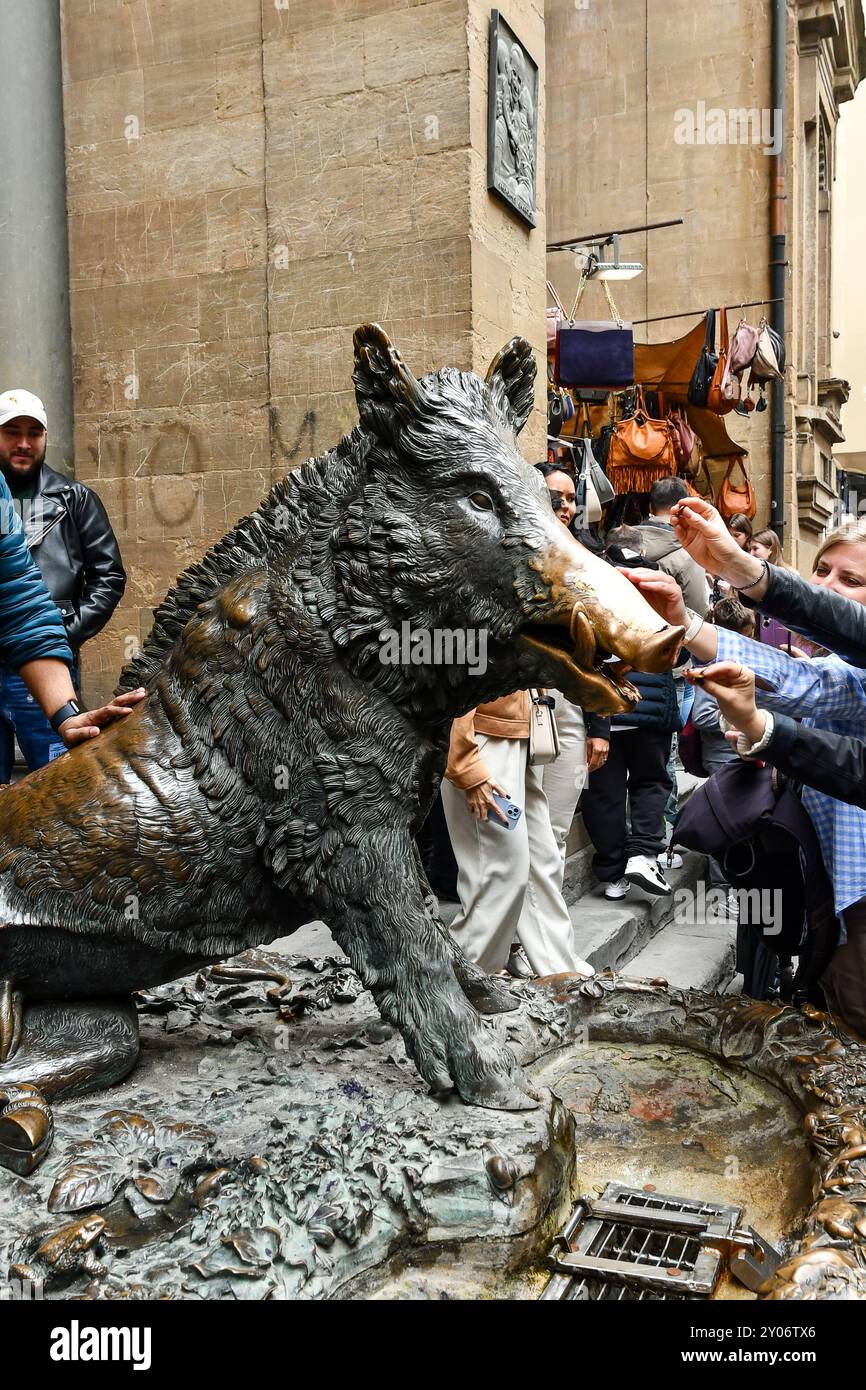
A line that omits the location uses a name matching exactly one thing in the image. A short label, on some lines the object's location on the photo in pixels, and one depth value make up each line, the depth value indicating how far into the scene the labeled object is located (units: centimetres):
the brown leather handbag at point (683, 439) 997
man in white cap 428
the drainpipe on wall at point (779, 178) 1244
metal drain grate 186
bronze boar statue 204
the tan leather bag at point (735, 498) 1162
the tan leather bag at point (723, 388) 1006
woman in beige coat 426
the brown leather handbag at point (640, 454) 952
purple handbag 815
